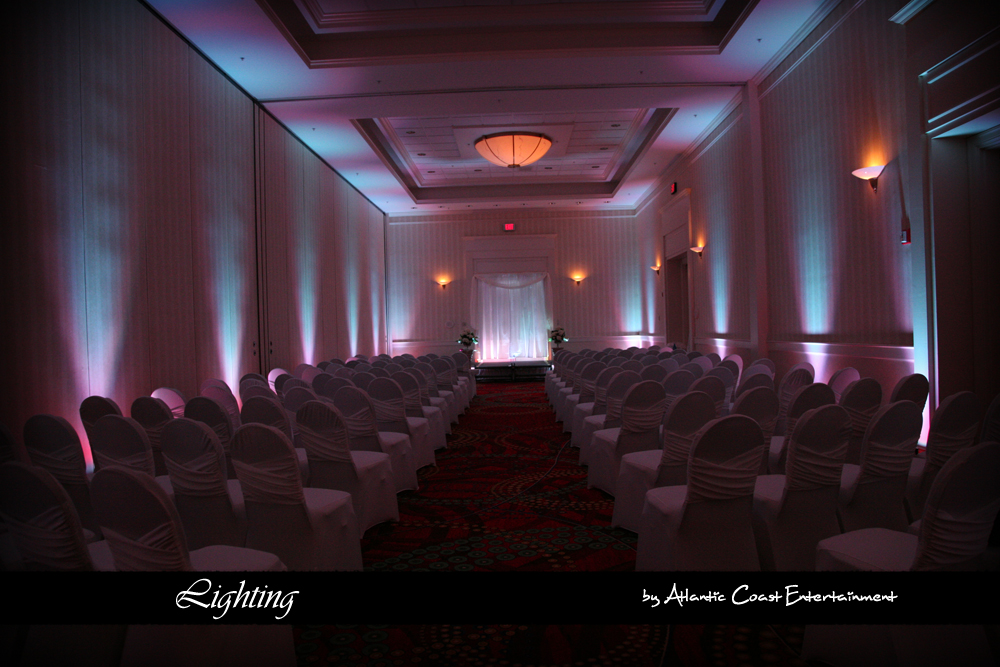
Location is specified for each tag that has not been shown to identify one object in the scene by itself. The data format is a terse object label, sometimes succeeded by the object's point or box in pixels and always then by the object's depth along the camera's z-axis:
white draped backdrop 16.48
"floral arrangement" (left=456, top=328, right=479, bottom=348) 15.27
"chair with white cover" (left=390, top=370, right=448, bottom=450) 5.57
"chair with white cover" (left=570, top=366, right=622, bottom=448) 5.62
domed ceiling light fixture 10.16
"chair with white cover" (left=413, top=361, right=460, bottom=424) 7.32
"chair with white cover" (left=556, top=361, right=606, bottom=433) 6.48
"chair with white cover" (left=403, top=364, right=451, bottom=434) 6.57
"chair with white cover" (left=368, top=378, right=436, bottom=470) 4.91
